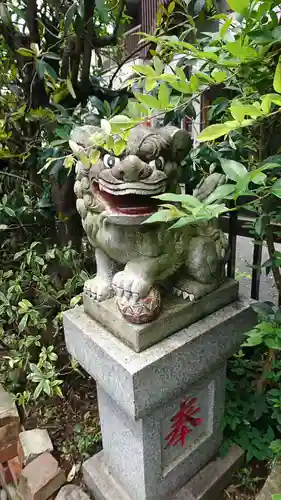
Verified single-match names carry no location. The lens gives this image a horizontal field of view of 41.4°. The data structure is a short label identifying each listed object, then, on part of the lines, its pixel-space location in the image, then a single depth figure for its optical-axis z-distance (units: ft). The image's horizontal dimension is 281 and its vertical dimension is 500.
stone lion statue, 3.69
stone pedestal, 4.09
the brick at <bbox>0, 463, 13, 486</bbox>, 6.78
